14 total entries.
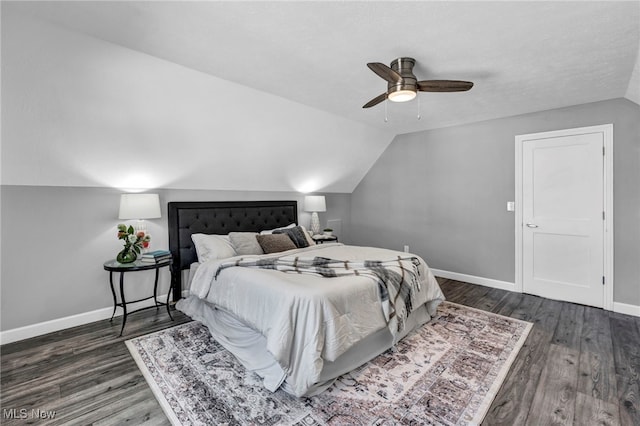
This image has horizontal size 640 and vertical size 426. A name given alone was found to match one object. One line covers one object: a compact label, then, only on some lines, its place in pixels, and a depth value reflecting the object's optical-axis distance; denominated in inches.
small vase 116.6
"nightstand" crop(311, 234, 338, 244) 184.0
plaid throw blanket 97.1
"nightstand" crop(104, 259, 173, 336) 112.5
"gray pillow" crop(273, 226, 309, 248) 152.4
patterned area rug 70.9
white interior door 139.4
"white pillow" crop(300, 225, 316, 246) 158.2
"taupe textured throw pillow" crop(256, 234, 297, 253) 140.2
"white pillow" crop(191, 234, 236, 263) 129.0
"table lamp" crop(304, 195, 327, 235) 195.8
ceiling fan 96.0
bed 78.0
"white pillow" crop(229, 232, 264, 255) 137.4
